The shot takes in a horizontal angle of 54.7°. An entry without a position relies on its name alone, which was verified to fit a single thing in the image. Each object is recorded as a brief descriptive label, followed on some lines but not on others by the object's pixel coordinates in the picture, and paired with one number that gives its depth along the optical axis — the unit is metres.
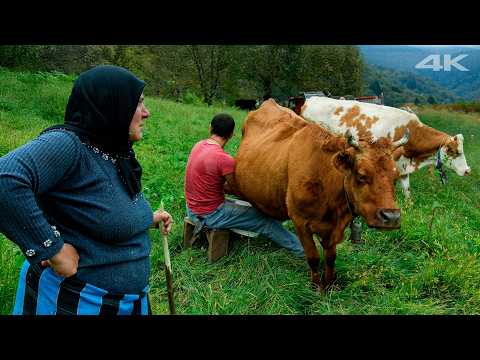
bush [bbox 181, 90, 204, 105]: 21.49
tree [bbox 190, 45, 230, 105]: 28.19
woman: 1.64
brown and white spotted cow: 8.72
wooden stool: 4.67
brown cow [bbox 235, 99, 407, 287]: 3.50
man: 4.70
